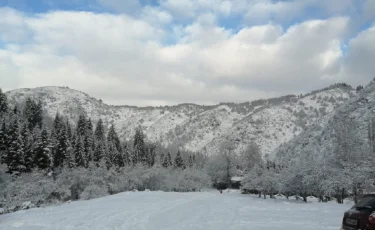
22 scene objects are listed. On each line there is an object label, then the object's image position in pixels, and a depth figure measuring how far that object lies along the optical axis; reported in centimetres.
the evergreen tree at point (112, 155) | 9754
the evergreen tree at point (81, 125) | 10429
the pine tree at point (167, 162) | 12219
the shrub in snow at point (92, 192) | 6227
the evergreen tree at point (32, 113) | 10169
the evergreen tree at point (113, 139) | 11145
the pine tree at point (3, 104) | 9374
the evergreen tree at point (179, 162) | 12661
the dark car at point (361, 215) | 1146
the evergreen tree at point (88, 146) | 8735
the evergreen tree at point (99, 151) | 9228
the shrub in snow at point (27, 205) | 4674
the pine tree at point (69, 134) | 9197
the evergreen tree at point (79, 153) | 8100
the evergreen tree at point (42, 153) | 6756
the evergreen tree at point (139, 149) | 11912
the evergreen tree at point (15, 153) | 6097
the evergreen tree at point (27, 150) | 6500
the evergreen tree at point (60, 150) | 7581
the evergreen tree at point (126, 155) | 10640
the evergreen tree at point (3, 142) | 6078
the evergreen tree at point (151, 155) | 12571
